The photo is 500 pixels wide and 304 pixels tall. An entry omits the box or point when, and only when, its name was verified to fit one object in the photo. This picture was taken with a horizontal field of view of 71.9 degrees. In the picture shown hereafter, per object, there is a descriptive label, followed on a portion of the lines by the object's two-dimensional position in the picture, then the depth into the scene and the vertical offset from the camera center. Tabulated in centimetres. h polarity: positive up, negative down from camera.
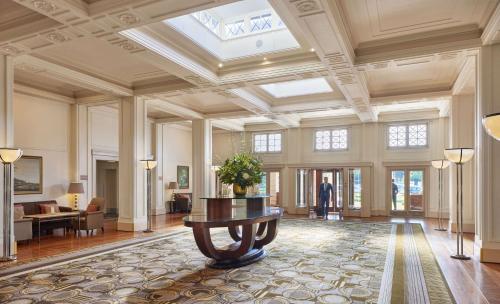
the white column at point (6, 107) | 629 +106
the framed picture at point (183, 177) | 1568 -63
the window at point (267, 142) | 1586 +96
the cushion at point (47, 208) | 926 -121
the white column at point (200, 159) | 1307 +16
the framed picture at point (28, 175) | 917 -31
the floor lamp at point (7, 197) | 598 -61
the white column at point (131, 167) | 947 -10
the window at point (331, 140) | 1445 +98
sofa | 879 -131
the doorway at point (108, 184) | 1318 -81
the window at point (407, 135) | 1324 +107
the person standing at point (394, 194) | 1344 -123
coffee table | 814 -130
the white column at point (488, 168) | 571 -10
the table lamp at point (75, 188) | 1033 -74
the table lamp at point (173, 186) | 1467 -97
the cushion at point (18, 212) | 791 -113
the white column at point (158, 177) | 1413 -57
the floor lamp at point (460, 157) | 619 +10
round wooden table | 518 -105
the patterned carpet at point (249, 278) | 411 -163
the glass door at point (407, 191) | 1309 -110
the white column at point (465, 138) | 866 +62
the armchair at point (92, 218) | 895 -145
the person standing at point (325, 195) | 1292 -123
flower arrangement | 645 -19
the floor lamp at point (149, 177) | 931 -37
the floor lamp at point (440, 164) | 973 -5
